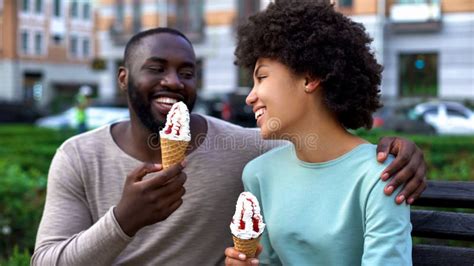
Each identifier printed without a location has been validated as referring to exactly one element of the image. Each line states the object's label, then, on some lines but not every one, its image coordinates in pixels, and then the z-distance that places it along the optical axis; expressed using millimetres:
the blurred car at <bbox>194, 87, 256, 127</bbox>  21859
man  2592
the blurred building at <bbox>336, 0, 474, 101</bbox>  25547
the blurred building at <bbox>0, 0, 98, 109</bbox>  39594
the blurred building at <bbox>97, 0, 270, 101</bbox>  29422
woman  2188
